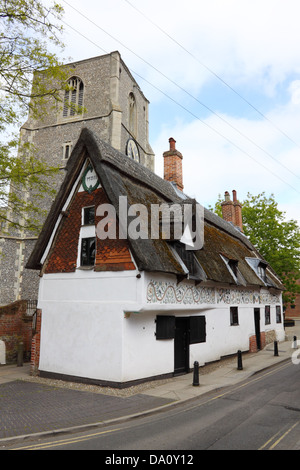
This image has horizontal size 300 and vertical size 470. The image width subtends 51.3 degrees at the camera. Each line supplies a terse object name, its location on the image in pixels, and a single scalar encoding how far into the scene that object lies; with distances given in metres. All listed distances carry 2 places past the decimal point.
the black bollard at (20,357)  13.94
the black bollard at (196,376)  10.42
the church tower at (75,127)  24.78
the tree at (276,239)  31.48
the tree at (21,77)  9.56
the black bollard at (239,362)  13.24
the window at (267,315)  22.28
